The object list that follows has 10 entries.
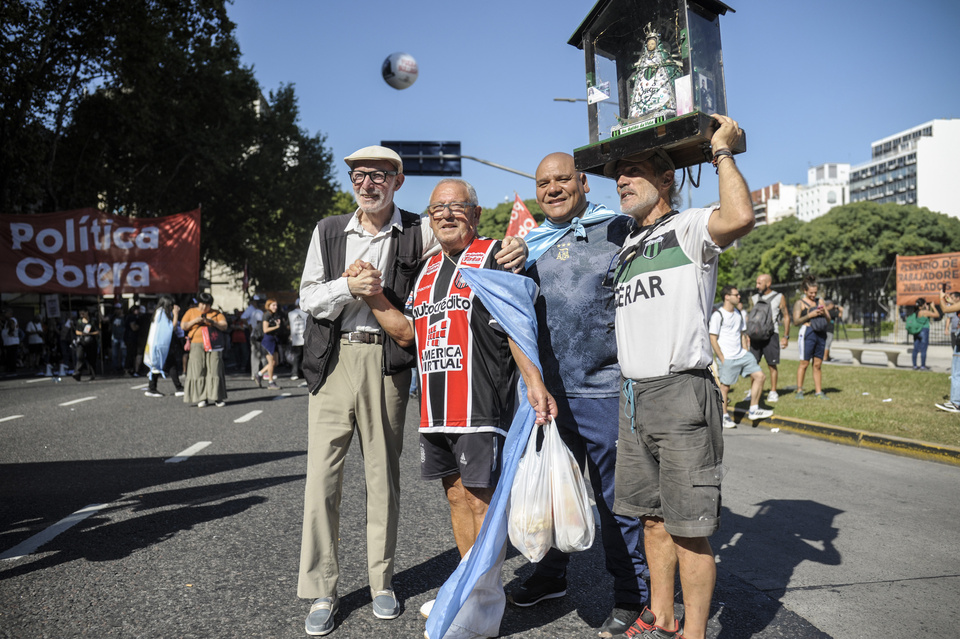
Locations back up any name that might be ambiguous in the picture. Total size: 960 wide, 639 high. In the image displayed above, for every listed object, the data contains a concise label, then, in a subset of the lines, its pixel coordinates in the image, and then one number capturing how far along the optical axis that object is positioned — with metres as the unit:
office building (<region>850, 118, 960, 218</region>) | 100.25
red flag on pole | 16.70
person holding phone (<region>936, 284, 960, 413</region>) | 9.39
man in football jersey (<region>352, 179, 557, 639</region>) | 3.03
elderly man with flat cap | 3.24
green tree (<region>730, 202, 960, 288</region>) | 58.94
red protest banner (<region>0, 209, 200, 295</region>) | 15.84
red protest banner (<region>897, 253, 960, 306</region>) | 22.86
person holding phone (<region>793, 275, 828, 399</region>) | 10.98
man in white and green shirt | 2.60
